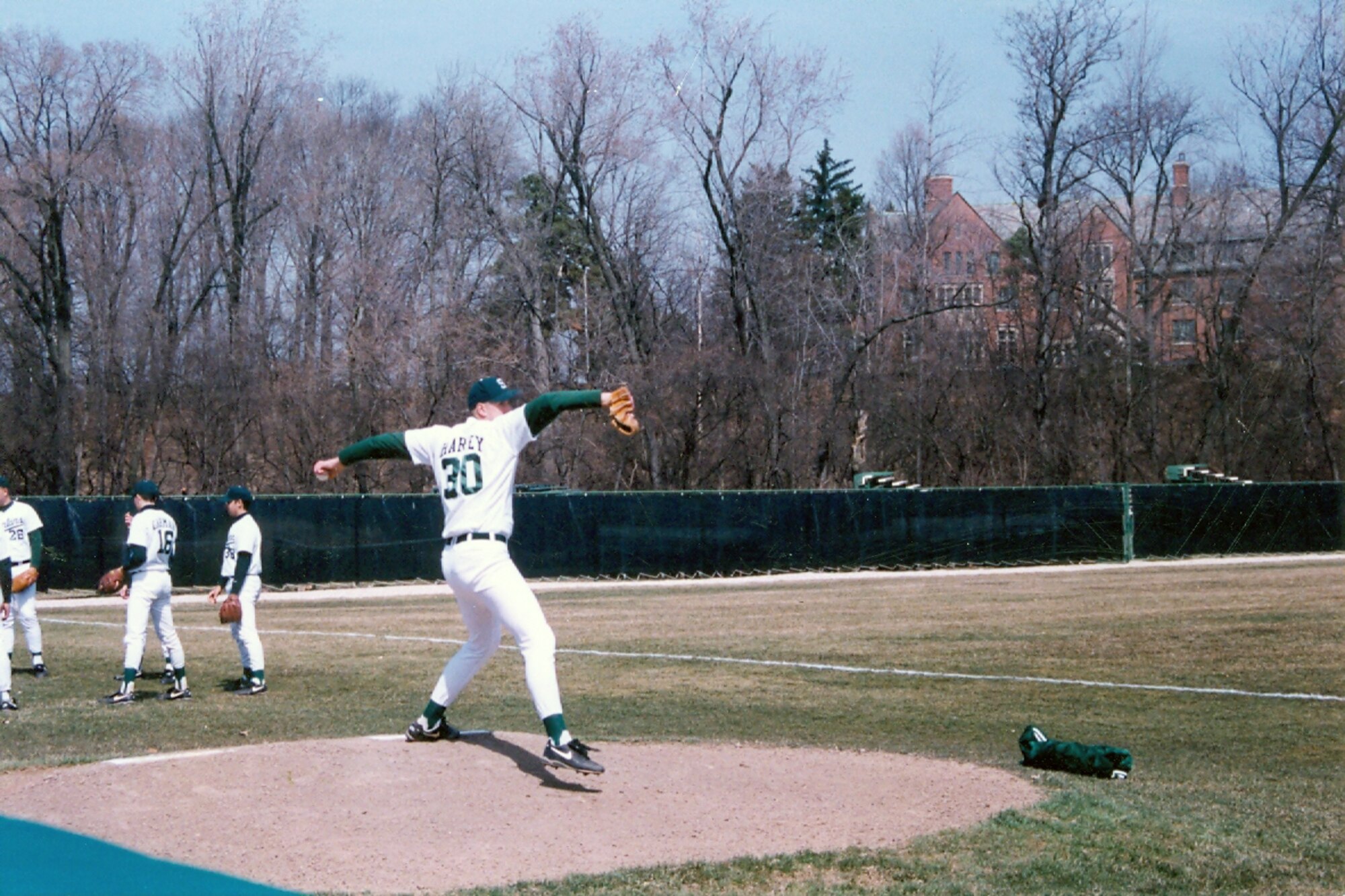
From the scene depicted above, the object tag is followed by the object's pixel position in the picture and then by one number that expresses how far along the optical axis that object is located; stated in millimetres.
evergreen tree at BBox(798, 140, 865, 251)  51531
